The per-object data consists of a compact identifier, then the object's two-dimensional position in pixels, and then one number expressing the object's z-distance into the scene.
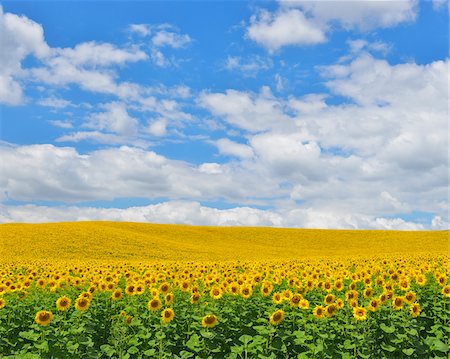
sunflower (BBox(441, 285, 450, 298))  11.32
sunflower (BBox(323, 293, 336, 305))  9.84
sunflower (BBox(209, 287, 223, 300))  11.10
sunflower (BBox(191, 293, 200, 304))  10.40
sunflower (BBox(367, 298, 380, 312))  10.21
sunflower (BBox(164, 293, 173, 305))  10.16
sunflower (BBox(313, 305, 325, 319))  9.59
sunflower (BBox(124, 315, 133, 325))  9.91
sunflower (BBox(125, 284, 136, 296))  12.02
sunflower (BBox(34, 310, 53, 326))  8.91
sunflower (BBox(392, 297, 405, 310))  10.19
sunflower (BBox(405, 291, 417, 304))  10.31
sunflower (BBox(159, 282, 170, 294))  11.41
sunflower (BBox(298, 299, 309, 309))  10.43
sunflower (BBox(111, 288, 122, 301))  11.89
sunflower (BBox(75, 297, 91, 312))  10.31
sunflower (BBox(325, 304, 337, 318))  9.54
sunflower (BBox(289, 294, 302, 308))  9.86
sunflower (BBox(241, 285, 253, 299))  11.06
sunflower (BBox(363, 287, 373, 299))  11.03
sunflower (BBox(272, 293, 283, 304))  10.51
